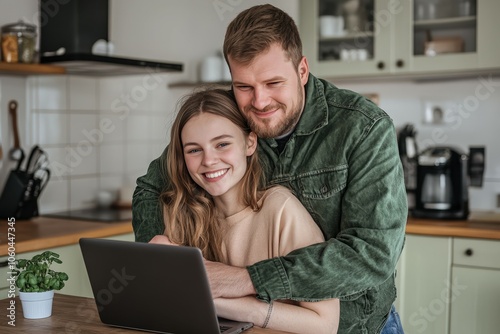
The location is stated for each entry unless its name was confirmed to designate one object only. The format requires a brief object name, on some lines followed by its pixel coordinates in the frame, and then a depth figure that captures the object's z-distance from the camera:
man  1.50
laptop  1.33
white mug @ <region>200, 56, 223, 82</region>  4.02
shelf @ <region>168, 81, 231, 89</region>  3.97
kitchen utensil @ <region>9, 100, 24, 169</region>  3.20
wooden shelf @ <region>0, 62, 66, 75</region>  2.93
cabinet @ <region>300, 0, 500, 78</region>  3.50
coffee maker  3.40
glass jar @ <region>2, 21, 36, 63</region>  3.07
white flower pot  1.58
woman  1.60
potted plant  1.59
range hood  3.23
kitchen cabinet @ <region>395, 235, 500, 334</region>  3.09
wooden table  1.47
